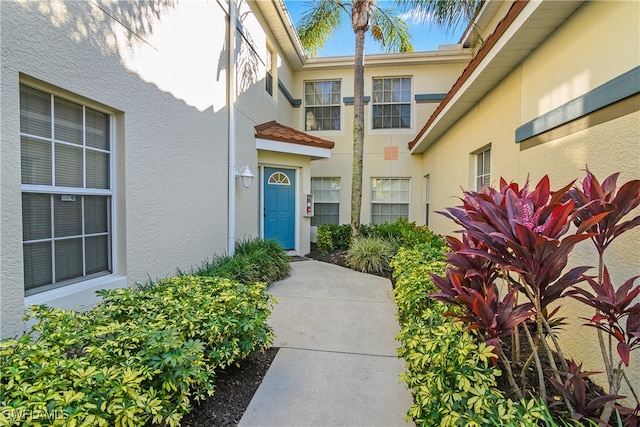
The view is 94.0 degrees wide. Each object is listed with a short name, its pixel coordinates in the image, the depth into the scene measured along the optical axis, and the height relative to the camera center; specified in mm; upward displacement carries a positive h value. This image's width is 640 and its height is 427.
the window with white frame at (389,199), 10625 +136
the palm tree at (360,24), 6930 +4965
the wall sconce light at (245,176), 6469 +549
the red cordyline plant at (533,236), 1733 -191
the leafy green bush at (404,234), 6469 -790
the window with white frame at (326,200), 10906 +76
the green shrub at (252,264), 5109 -1161
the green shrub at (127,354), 1542 -1009
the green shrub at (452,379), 1662 -1123
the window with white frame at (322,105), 10867 +3555
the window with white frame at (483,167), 5372 +697
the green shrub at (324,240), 8977 -1168
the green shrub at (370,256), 6801 -1246
